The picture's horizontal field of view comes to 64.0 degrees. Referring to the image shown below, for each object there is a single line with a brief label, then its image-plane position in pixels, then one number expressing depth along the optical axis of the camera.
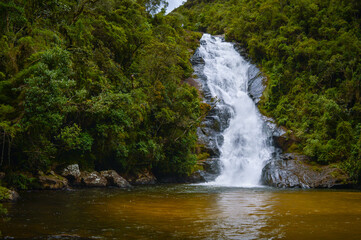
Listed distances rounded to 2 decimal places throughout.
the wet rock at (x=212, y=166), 24.49
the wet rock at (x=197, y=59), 37.44
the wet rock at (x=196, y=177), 23.75
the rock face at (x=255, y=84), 32.44
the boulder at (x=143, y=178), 20.44
